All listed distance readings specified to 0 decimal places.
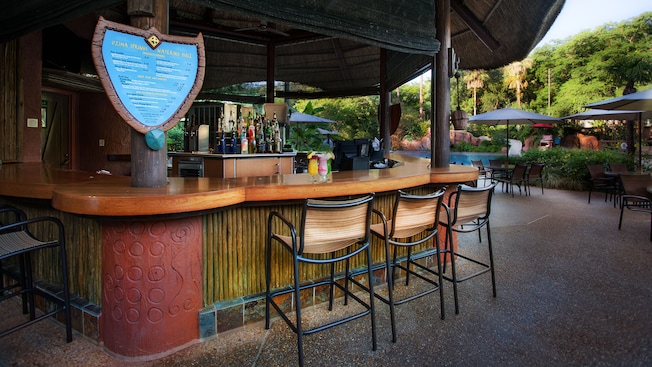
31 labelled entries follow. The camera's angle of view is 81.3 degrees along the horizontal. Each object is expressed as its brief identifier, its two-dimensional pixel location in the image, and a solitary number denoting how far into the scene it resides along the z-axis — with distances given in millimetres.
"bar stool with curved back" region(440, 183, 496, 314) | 2900
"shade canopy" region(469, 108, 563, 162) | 10672
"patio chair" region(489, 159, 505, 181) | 10409
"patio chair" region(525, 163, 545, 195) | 8950
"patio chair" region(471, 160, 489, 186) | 9891
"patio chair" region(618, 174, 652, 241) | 5344
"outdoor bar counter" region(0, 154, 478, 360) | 2152
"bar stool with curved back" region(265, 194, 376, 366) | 2119
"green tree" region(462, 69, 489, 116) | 28219
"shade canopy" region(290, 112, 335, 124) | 10456
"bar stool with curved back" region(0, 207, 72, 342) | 2195
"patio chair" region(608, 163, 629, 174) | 8091
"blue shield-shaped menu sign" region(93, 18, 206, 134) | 2082
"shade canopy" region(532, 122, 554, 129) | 21175
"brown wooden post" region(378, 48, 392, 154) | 6828
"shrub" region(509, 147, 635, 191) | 9908
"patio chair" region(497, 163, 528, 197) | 8859
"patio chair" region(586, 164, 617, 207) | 7945
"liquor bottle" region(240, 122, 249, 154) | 4344
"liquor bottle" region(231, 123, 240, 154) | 4258
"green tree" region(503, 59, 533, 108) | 26438
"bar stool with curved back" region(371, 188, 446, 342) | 2486
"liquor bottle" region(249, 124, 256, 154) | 4547
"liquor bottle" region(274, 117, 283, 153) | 4770
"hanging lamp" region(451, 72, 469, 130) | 4582
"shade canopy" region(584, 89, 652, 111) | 6763
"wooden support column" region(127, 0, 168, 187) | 2213
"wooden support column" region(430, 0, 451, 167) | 4055
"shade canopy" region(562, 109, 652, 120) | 9148
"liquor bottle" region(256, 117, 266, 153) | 4586
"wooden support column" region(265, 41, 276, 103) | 7160
